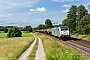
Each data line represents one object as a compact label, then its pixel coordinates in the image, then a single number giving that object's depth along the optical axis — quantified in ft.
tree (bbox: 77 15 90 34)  274.38
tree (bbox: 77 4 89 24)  313.32
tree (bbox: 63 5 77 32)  323.37
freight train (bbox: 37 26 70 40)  150.30
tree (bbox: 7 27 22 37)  456.00
